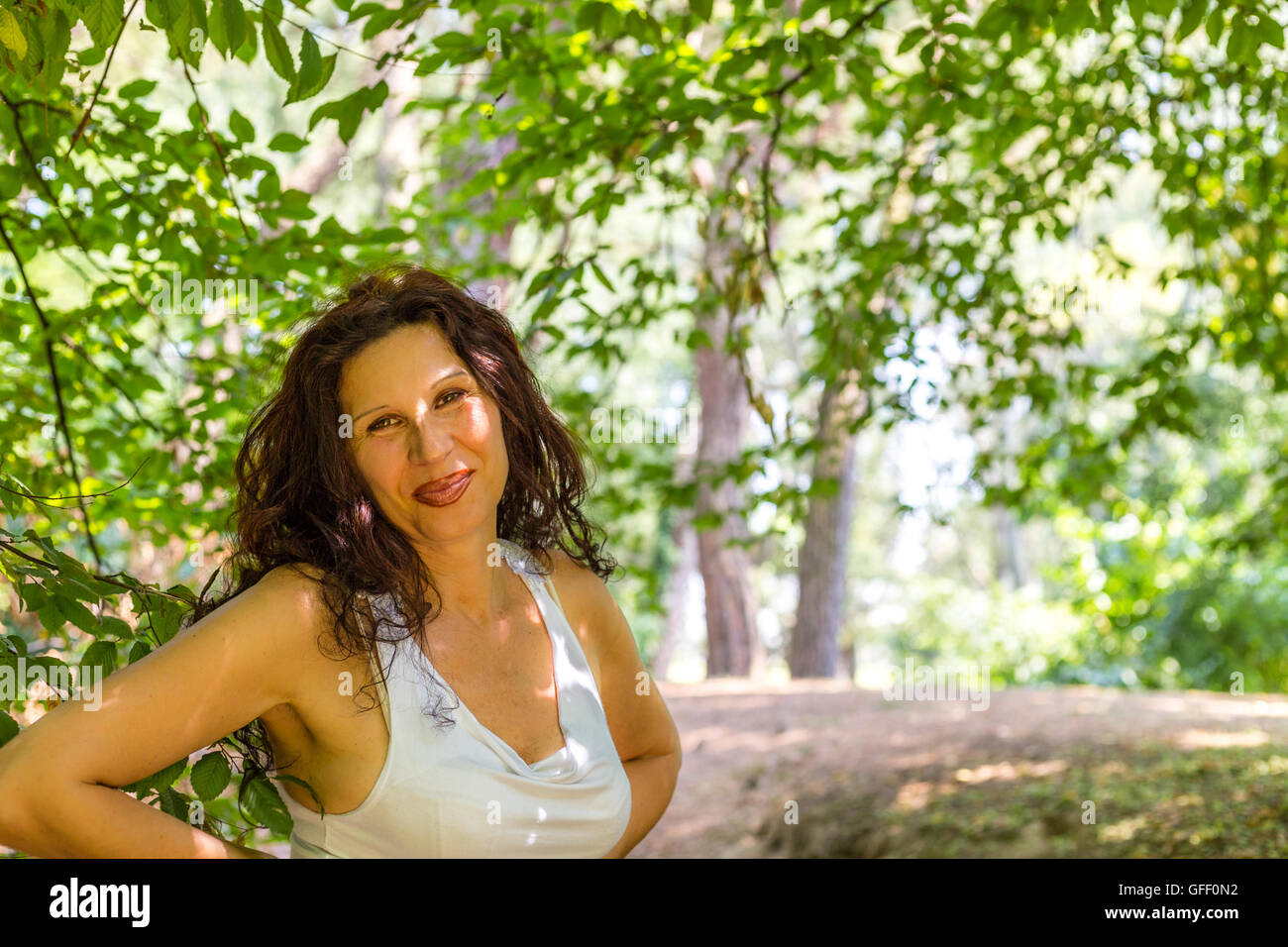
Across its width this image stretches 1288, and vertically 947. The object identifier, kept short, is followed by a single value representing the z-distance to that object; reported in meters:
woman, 1.68
